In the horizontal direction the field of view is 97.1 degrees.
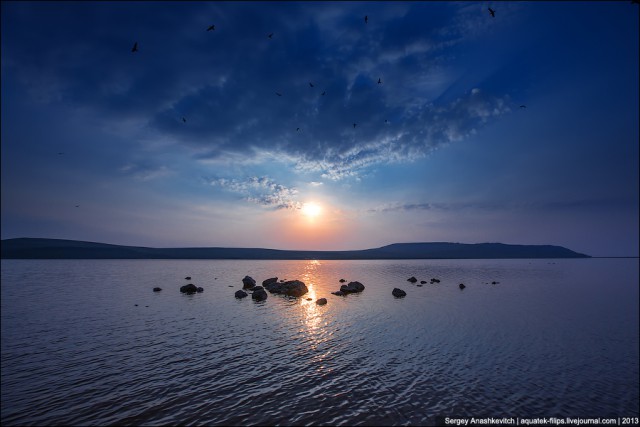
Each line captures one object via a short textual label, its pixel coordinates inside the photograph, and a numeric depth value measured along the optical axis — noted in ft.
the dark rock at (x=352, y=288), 189.16
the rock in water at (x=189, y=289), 189.50
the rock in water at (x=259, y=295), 160.16
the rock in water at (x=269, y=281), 222.38
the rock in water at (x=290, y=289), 179.16
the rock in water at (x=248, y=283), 210.59
